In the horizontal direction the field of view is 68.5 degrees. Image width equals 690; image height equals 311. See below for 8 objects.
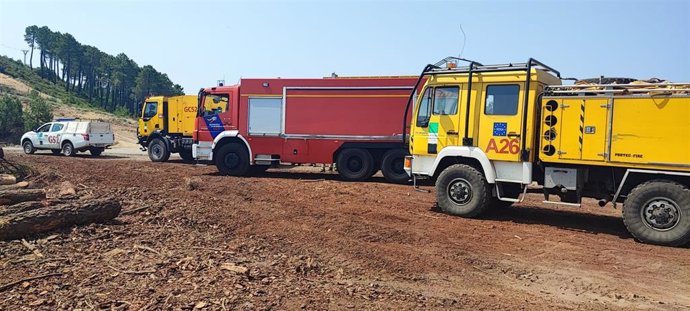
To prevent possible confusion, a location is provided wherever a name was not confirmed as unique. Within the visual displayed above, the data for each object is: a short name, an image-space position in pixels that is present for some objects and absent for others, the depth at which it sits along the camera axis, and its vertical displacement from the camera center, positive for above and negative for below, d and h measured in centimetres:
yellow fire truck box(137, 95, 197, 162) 2239 +40
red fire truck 1511 +48
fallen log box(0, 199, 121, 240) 628 -118
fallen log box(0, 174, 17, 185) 1114 -118
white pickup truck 2512 -39
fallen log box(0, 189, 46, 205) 765 -105
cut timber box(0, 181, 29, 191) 1047 -120
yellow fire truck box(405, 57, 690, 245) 779 +16
